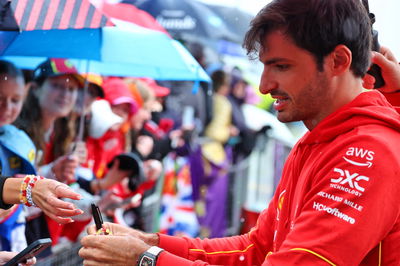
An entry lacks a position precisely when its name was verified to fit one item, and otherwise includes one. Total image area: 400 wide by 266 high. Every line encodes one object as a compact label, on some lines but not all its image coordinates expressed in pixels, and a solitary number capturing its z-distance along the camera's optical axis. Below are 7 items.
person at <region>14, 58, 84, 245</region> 4.52
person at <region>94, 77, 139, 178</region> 5.69
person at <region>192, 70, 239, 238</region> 7.39
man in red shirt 2.01
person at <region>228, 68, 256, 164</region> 7.64
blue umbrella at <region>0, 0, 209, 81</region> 3.70
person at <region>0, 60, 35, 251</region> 3.96
